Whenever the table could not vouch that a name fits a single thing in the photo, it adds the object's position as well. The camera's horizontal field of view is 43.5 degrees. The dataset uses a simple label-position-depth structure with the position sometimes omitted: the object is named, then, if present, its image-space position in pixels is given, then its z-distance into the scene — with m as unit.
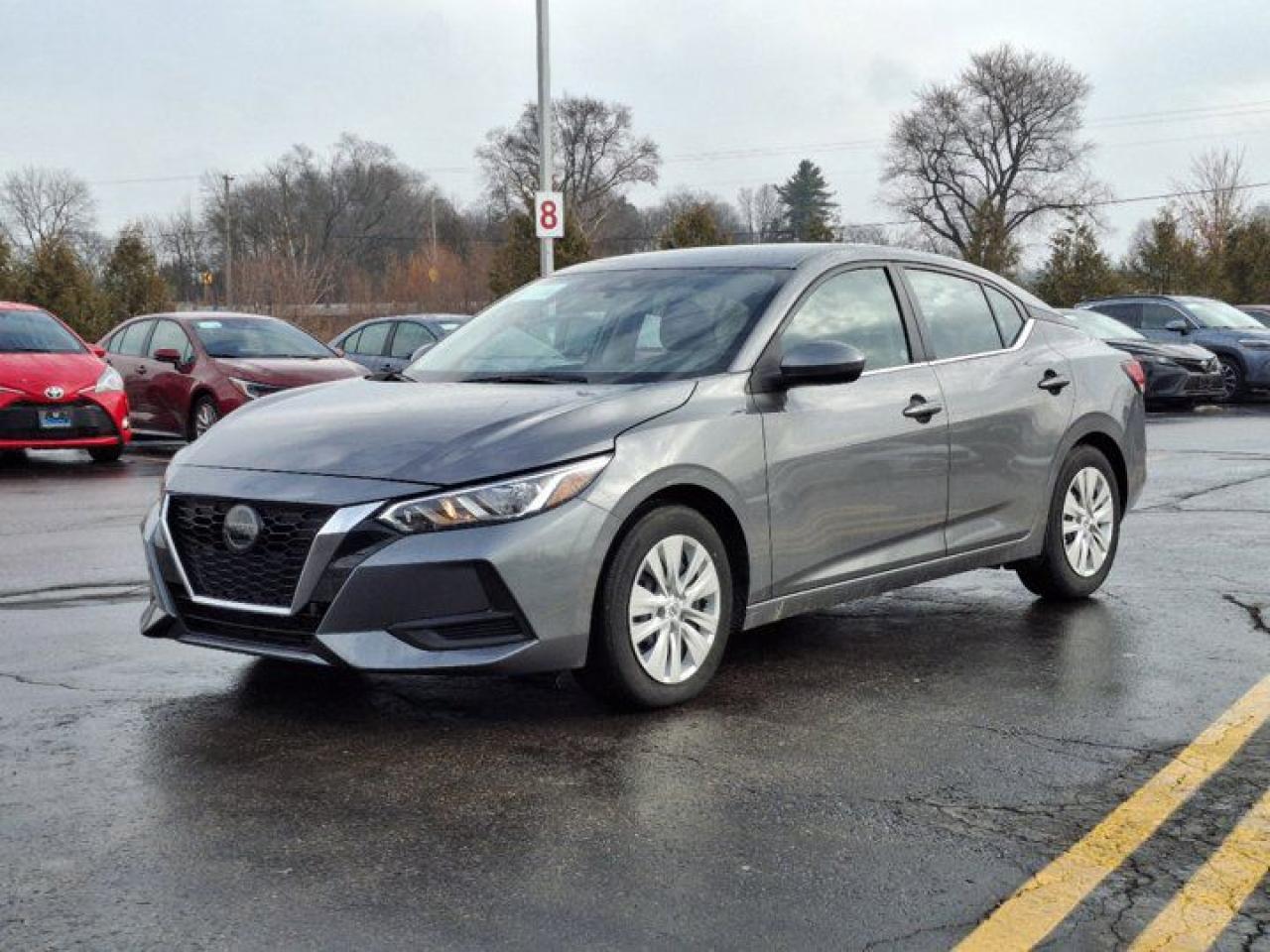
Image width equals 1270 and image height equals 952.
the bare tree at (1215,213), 52.62
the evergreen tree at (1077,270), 38.94
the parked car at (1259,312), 28.91
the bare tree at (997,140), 67.44
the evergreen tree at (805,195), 106.75
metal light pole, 20.94
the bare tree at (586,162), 78.38
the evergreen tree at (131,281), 31.64
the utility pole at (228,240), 47.57
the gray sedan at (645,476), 4.79
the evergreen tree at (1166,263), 40.56
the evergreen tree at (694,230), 40.06
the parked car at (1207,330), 23.53
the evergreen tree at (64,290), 30.66
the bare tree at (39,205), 91.81
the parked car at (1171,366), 22.08
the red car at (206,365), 15.60
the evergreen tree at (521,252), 38.66
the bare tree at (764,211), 102.88
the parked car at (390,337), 19.86
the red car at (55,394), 14.19
